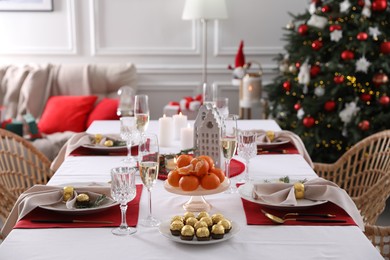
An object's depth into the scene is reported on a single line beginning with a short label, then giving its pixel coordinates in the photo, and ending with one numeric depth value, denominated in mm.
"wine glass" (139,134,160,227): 1624
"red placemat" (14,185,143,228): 1638
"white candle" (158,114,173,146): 2580
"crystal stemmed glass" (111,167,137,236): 1546
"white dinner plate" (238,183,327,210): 1719
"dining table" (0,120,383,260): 1442
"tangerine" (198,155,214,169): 1746
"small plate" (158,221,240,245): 1473
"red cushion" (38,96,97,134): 4336
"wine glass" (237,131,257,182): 2011
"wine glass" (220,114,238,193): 1953
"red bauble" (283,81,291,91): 4109
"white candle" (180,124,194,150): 2455
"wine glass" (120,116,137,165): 2271
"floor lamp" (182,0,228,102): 4477
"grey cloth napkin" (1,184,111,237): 1702
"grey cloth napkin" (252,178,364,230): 1733
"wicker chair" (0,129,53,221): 2305
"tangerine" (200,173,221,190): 1688
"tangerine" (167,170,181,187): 1720
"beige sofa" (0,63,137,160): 4496
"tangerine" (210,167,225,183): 1741
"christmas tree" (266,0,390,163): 3750
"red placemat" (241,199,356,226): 1651
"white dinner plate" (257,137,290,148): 2545
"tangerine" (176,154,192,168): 1775
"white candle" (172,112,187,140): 2723
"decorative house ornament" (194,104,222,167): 2053
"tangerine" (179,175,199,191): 1683
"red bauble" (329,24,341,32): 3791
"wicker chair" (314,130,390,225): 2400
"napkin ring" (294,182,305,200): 1785
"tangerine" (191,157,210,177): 1692
